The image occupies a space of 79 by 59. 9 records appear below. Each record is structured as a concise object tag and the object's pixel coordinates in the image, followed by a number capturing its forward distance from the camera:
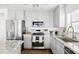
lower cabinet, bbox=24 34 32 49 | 3.54
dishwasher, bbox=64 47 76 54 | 1.20
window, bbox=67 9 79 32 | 2.19
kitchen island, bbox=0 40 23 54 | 1.11
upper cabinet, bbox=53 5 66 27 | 2.82
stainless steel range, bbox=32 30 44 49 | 3.55
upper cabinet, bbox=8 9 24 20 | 3.74
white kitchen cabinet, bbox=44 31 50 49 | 3.61
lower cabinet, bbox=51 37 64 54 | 1.74
